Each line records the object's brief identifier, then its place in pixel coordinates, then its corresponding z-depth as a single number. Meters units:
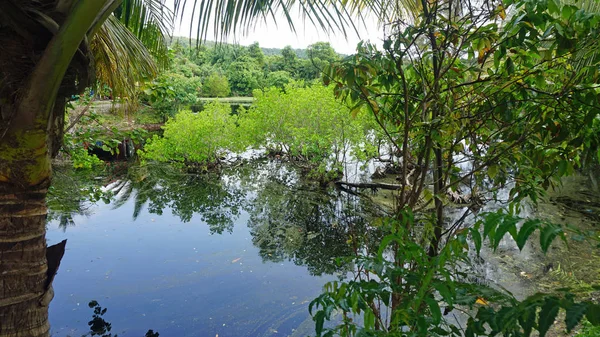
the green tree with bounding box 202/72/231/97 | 31.88
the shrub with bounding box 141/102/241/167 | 10.68
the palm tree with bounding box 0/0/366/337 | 1.66
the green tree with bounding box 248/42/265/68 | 38.95
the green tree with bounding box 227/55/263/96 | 34.09
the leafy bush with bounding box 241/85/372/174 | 9.15
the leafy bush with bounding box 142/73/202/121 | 19.36
